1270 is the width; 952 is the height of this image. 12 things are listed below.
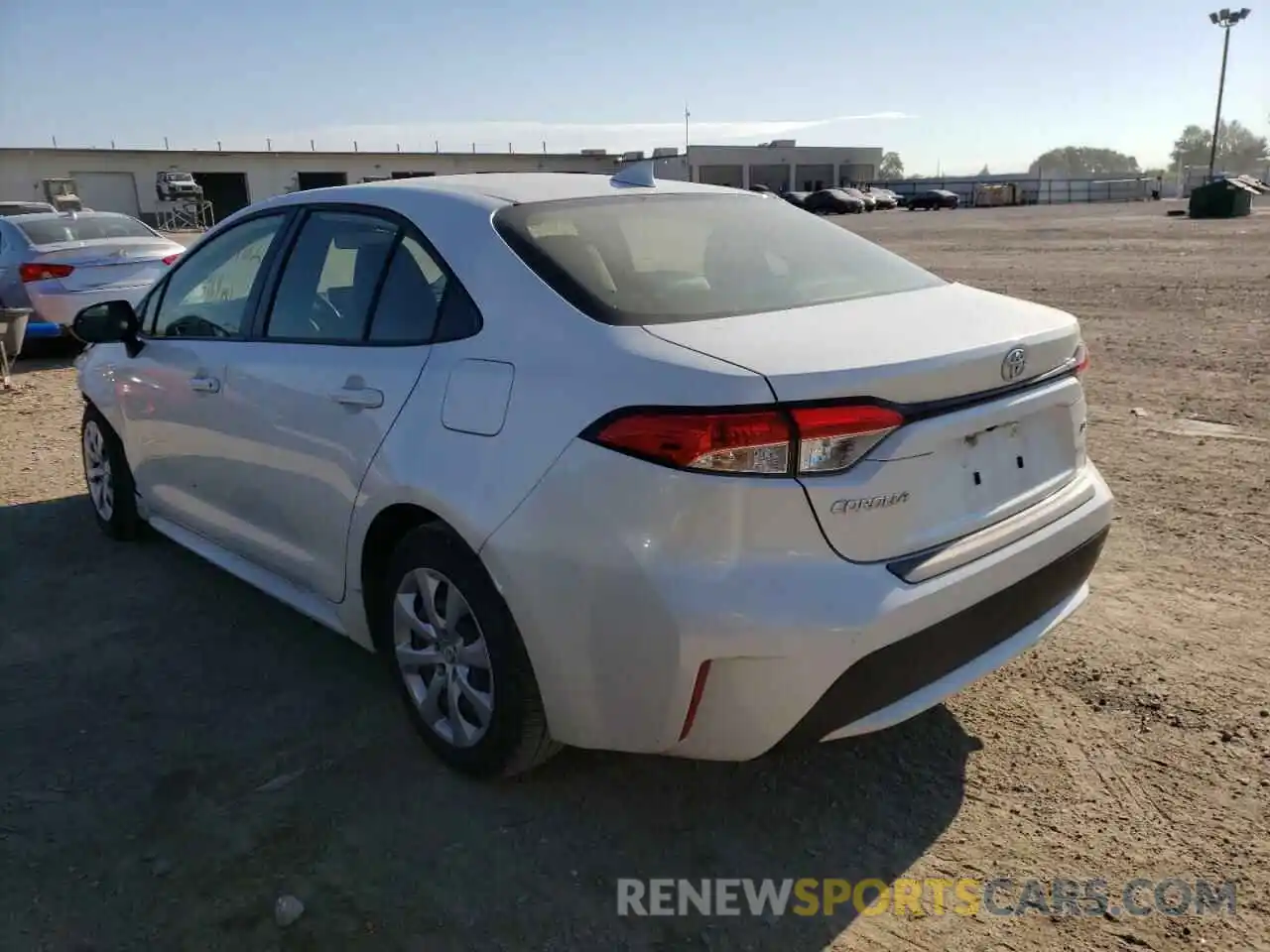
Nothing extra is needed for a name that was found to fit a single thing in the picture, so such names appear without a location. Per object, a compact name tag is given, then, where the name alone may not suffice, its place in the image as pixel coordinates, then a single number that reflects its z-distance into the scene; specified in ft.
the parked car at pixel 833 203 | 199.62
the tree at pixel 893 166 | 525.51
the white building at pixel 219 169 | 187.32
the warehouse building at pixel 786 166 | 292.61
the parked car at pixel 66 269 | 31.65
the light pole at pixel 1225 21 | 224.94
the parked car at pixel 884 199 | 227.20
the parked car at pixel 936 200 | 219.00
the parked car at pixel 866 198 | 213.32
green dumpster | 119.24
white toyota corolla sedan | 7.23
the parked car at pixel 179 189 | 172.55
